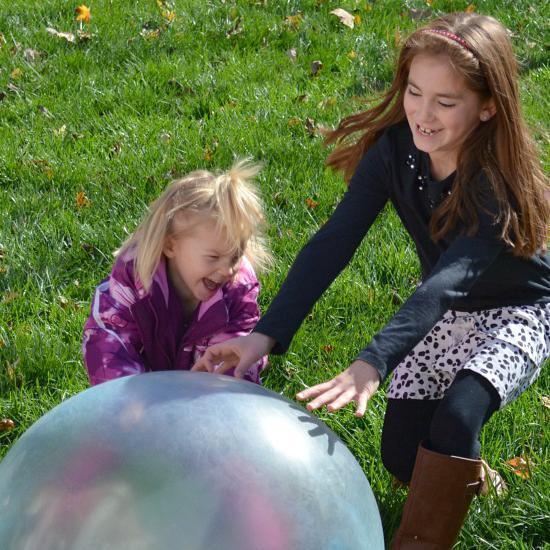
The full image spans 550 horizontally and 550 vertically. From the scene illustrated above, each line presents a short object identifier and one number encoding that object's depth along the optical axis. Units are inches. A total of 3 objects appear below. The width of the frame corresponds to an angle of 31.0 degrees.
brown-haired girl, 105.4
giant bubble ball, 80.1
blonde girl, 121.9
